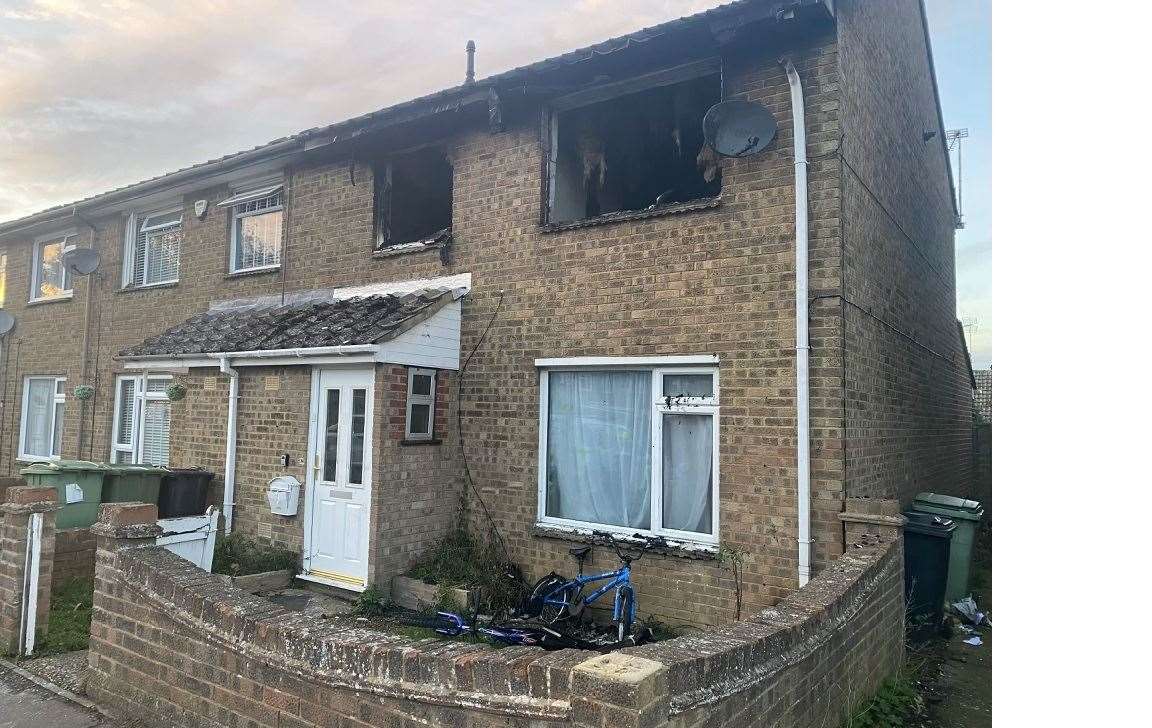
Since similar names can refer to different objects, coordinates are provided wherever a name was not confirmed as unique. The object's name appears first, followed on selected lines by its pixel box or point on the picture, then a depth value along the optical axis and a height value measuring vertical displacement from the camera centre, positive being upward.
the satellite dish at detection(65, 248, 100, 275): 11.98 +2.36
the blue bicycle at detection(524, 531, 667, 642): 5.86 -1.54
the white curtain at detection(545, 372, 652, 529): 6.76 -0.31
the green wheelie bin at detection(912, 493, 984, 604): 7.45 -1.29
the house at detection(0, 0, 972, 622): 6.04 +0.99
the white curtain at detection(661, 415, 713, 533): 6.41 -0.49
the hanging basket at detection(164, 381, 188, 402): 8.93 +0.15
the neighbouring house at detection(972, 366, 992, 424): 15.49 +0.76
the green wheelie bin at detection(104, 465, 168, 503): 7.45 -0.87
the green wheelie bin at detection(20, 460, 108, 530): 7.12 -0.86
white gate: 6.39 -1.20
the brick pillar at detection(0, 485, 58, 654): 5.29 -1.13
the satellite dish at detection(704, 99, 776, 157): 6.14 +2.52
